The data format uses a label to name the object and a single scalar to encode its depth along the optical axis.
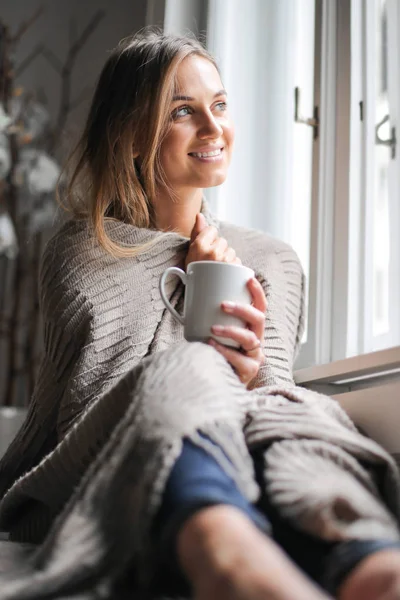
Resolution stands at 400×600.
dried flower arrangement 2.48
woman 0.58
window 1.30
